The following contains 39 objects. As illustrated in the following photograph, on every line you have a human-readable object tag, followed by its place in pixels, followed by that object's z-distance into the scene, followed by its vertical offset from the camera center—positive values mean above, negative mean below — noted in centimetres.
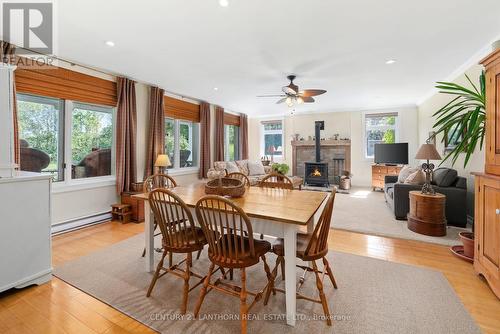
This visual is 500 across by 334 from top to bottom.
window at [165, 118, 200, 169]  555 +58
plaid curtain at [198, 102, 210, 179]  621 +68
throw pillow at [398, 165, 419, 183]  462 -15
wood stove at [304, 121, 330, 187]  726 -14
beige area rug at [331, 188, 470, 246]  321 -92
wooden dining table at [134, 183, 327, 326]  159 -35
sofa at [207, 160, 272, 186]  623 -6
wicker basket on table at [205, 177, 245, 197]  213 -21
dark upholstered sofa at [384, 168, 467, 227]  345 -44
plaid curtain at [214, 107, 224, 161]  685 +95
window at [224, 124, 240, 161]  767 +80
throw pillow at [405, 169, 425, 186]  381 -20
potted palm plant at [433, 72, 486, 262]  221 +38
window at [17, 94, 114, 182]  322 +42
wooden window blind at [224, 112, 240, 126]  739 +152
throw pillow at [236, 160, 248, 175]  672 +0
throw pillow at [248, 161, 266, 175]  700 -9
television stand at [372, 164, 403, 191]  635 -18
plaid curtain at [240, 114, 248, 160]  804 +102
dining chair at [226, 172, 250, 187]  297 -15
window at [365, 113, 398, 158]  691 +110
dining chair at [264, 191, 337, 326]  162 -63
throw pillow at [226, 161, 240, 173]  631 -5
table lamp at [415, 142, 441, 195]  329 +14
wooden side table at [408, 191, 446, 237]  319 -69
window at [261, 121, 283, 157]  851 +102
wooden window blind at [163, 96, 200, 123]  527 +135
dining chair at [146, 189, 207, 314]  179 -59
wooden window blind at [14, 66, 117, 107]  306 +119
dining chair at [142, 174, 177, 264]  258 -25
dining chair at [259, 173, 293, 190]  278 -24
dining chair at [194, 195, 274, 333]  154 -62
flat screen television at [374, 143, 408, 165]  630 +33
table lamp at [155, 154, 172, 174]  444 +7
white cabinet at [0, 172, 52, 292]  193 -59
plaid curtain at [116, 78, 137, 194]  409 +53
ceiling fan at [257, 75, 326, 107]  392 +125
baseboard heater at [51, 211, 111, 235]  343 -93
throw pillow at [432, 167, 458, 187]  356 -18
